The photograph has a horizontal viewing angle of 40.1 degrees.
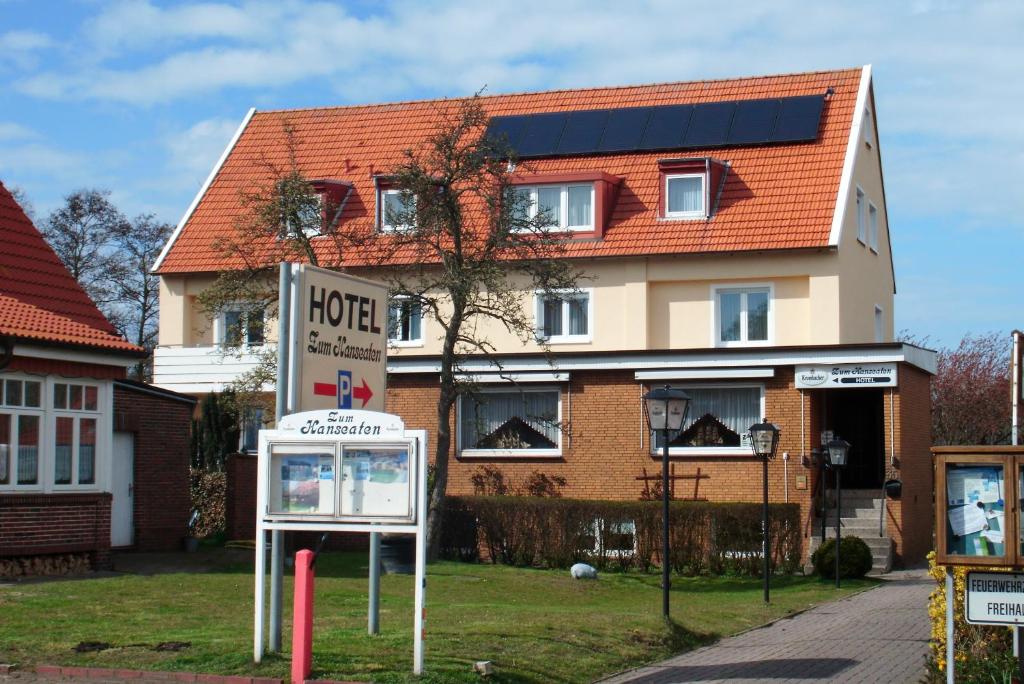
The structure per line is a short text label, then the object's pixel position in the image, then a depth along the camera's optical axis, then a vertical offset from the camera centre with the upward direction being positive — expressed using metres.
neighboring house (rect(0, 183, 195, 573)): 21.19 +0.95
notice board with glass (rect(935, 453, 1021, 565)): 11.41 -0.27
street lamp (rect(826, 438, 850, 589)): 24.31 +0.41
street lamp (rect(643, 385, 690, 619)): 18.09 +0.84
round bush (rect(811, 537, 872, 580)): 25.23 -1.51
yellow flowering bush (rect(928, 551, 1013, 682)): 12.16 -1.44
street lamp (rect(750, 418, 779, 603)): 22.64 +0.58
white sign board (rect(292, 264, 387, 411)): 13.99 +1.36
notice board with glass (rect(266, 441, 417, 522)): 12.89 -0.09
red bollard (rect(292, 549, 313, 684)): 12.34 -1.36
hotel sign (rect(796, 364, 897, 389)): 27.66 +1.97
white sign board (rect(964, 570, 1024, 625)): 11.33 -0.99
